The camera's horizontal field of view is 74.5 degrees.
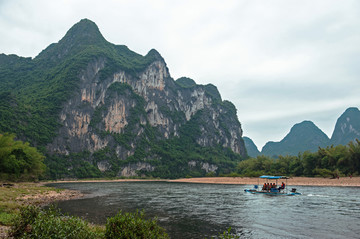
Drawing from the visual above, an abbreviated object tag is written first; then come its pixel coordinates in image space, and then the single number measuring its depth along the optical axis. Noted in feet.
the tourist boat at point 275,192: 120.94
